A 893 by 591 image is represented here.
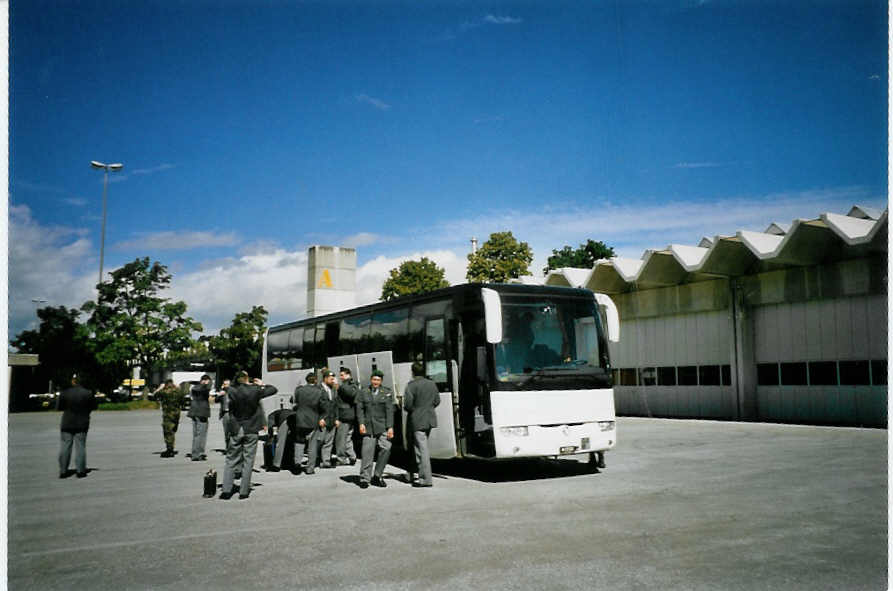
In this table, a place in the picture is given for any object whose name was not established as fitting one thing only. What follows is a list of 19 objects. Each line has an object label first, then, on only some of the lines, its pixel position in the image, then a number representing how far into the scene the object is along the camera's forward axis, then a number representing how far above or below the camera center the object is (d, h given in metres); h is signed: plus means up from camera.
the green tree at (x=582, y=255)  69.12 +8.00
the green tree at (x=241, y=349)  58.45 -0.51
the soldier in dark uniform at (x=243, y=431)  9.83 -1.21
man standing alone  12.00 -1.28
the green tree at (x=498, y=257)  45.66 +5.22
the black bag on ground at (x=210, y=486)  9.93 -1.98
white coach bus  10.84 -0.46
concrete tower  28.27 +2.50
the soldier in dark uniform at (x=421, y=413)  10.76 -1.11
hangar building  20.78 +0.38
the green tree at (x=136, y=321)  45.78 +1.49
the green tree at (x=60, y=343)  45.72 +0.16
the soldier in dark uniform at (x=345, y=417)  12.16 -1.35
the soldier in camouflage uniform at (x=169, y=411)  15.85 -1.49
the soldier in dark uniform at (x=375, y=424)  10.95 -1.30
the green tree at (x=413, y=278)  48.56 +4.21
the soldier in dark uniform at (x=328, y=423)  13.09 -1.52
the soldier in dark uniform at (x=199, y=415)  15.03 -1.52
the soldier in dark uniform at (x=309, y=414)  12.55 -1.28
